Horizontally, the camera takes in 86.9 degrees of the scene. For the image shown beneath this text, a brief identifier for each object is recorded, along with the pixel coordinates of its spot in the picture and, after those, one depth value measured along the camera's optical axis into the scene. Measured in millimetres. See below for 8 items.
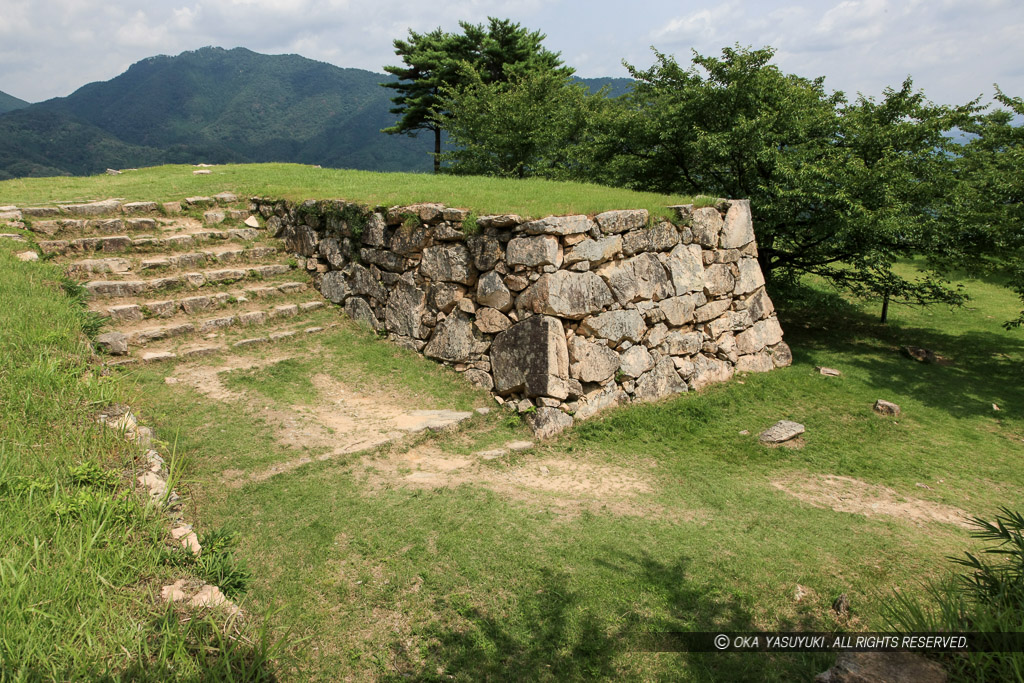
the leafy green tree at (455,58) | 21859
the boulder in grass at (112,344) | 6867
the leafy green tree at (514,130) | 14844
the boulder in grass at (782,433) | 6898
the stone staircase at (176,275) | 7566
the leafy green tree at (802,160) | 9883
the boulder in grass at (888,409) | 7879
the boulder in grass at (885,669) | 2307
